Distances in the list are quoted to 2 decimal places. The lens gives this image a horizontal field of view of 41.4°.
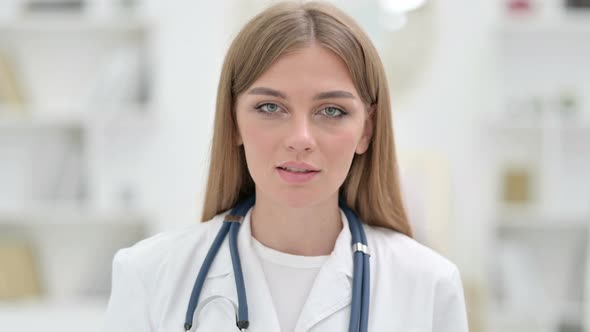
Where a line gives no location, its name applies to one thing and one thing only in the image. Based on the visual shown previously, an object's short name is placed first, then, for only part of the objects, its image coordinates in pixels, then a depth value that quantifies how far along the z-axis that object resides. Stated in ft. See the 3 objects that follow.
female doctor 3.85
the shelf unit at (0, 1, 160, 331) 10.54
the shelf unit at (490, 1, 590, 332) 10.44
